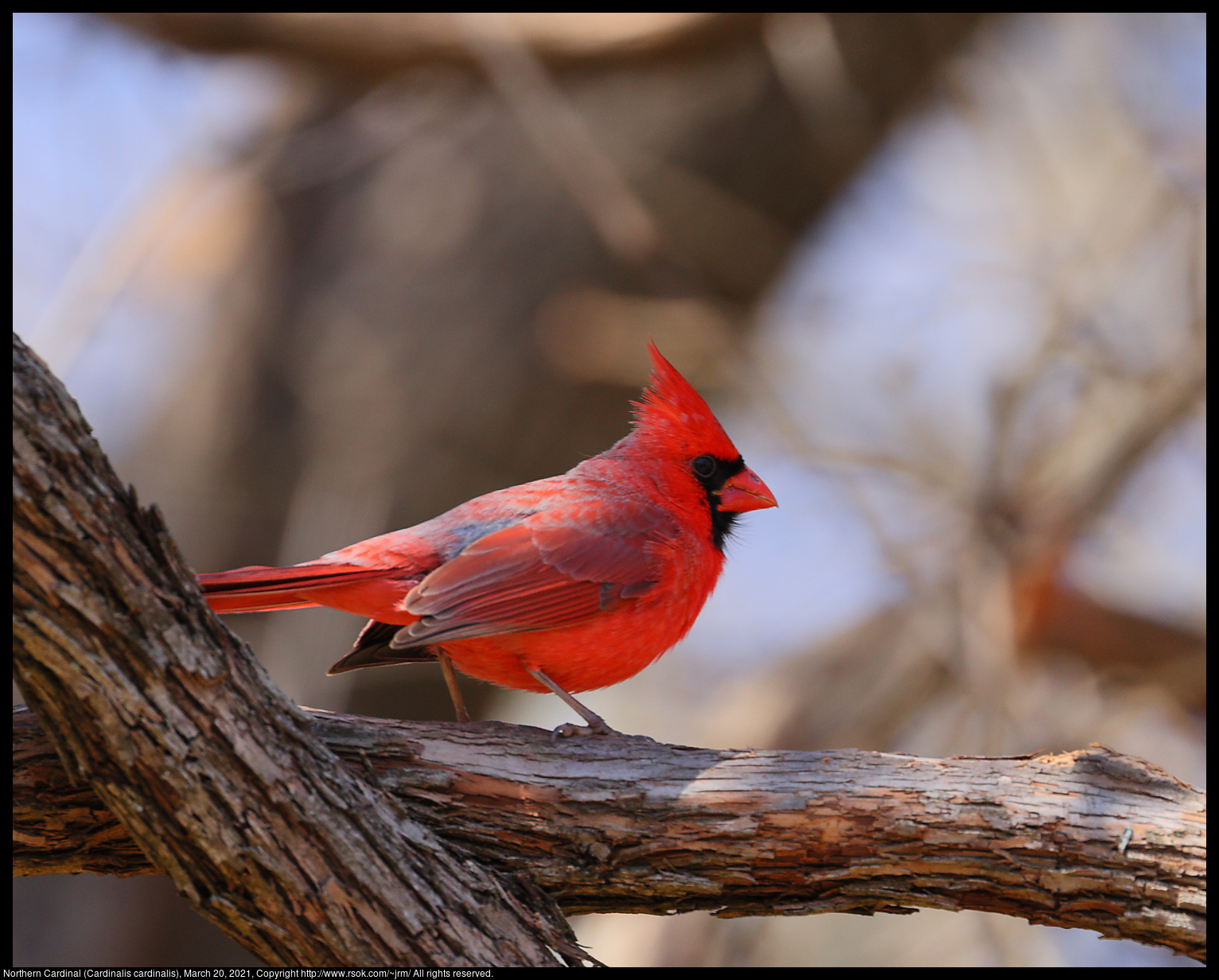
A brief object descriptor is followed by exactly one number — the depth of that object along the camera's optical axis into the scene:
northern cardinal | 4.28
